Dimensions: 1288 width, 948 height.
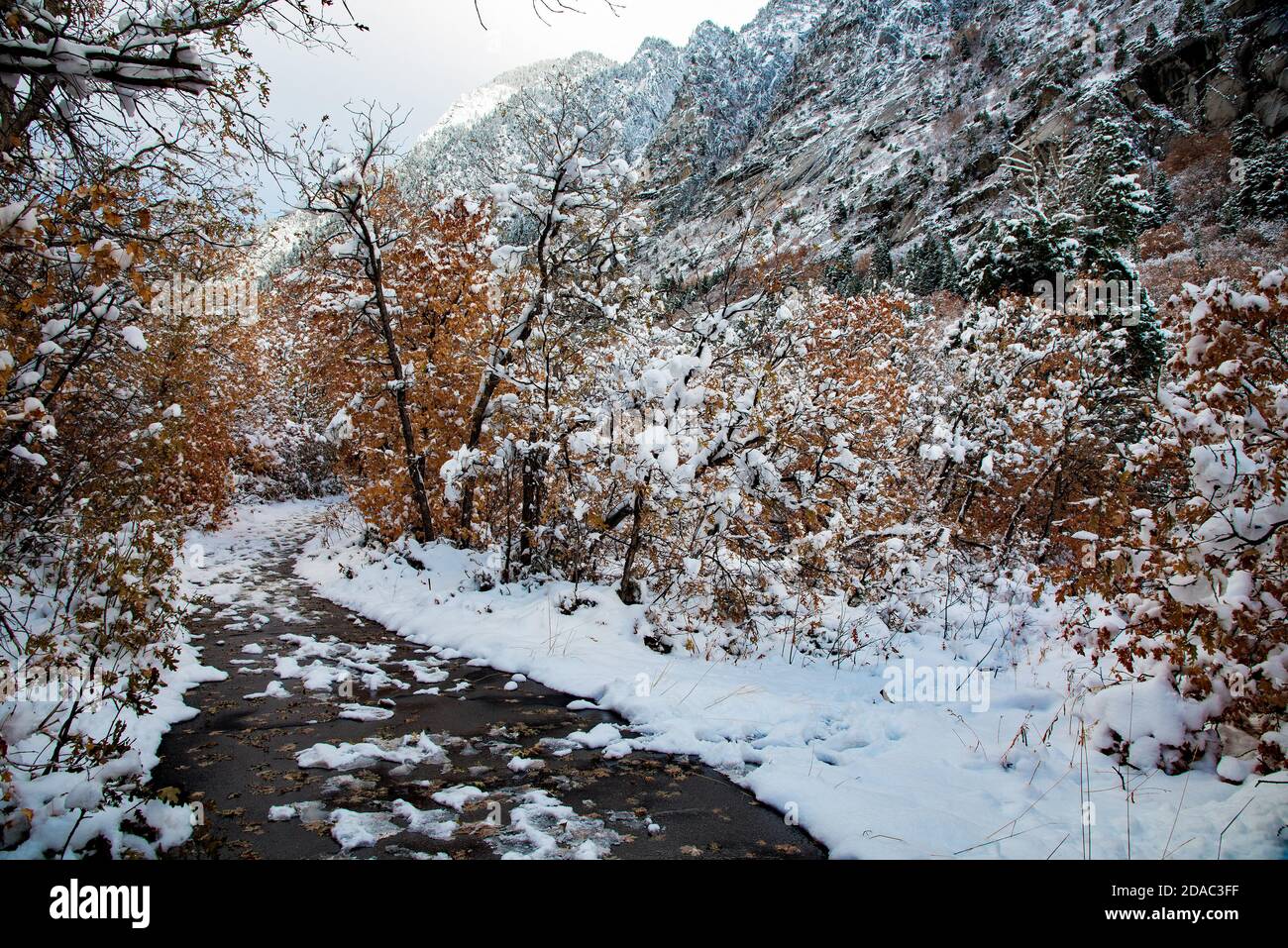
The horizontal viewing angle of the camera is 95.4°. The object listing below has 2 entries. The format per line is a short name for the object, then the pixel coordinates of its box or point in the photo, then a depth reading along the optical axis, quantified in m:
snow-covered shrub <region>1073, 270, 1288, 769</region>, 3.58
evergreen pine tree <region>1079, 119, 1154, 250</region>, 23.35
